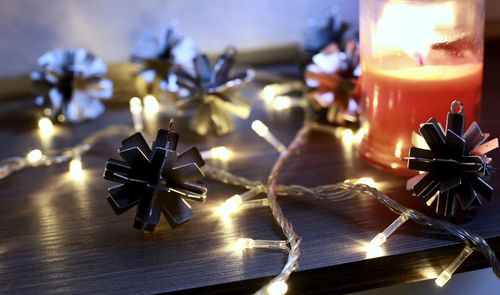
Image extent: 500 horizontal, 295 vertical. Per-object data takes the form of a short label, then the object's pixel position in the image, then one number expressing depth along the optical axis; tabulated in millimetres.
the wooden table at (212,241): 463
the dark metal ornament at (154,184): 508
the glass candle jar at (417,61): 547
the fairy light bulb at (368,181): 581
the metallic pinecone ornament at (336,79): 719
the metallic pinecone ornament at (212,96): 731
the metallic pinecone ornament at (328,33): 835
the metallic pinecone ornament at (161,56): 825
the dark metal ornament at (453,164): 493
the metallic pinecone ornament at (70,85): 786
